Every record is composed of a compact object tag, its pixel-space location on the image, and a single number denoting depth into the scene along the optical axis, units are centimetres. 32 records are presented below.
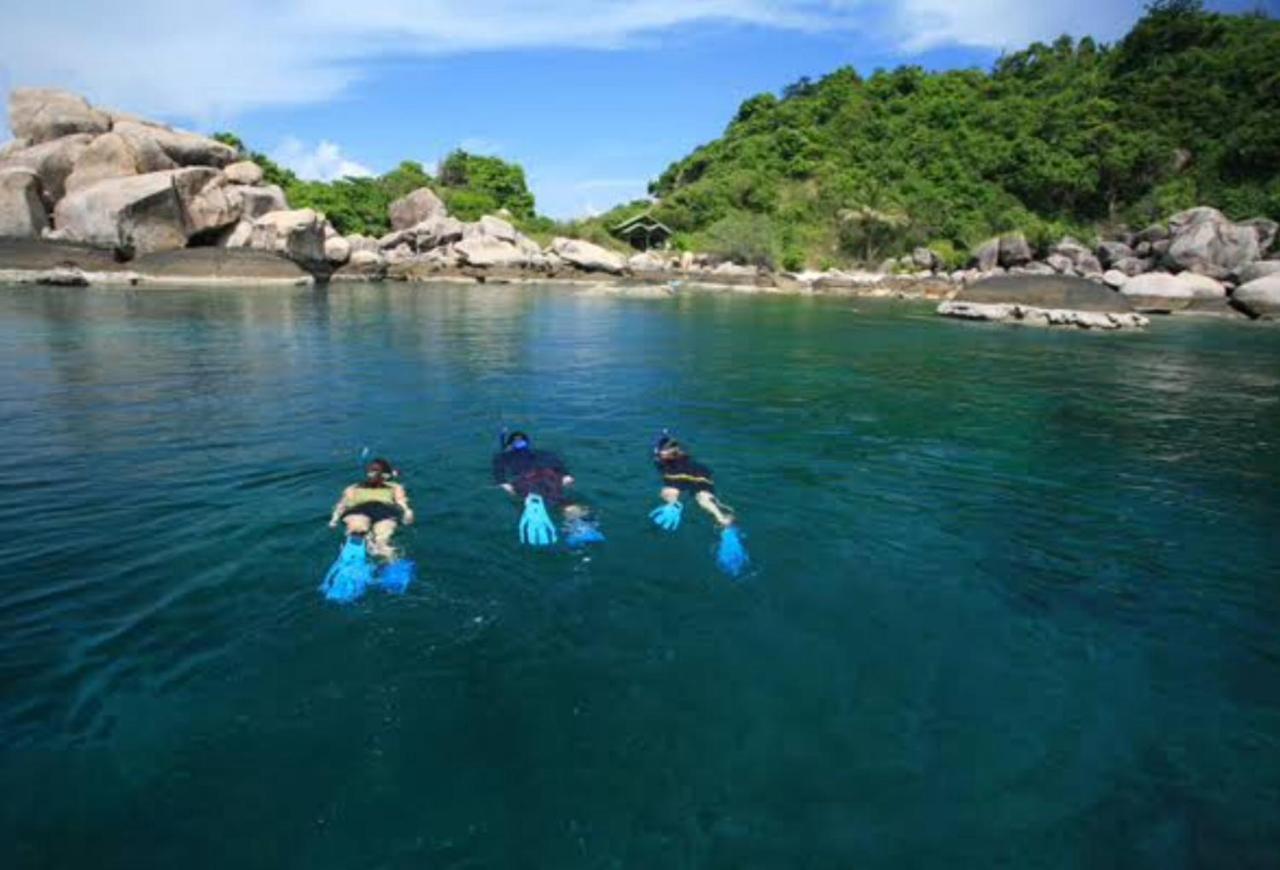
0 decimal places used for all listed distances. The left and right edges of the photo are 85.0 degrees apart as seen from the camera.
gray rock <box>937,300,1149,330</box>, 3428
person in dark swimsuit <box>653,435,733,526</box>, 848
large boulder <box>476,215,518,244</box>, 6862
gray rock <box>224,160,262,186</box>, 5047
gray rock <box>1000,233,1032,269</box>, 5928
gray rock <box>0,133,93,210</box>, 4266
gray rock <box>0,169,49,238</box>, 3966
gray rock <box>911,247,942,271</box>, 6794
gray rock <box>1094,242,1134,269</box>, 5528
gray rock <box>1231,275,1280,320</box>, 3966
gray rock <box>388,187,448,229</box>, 7112
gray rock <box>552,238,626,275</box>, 6719
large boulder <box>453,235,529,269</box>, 6356
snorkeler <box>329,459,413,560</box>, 726
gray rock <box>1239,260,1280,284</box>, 4253
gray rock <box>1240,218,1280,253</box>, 4978
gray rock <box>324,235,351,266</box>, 5394
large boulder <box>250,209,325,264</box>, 4753
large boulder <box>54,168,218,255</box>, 4081
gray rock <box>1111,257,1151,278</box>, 5291
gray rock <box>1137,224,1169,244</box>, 5344
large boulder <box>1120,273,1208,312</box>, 4356
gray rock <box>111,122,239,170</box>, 4581
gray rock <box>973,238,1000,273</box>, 6128
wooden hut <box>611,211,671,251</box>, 8219
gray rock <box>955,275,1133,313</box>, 3894
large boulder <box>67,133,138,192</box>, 4310
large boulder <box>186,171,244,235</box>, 4472
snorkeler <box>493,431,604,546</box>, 757
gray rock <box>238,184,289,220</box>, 4806
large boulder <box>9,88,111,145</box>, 4599
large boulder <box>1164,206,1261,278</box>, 4797
